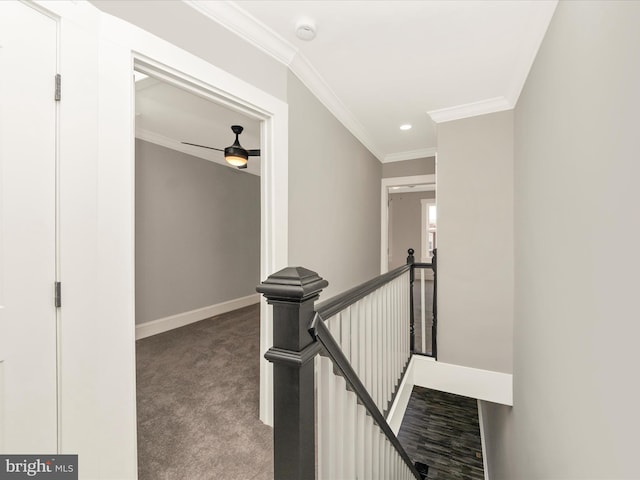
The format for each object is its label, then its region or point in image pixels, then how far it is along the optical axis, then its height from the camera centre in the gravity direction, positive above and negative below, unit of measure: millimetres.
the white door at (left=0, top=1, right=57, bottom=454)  913 +20
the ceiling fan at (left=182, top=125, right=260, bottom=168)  2799 +837
